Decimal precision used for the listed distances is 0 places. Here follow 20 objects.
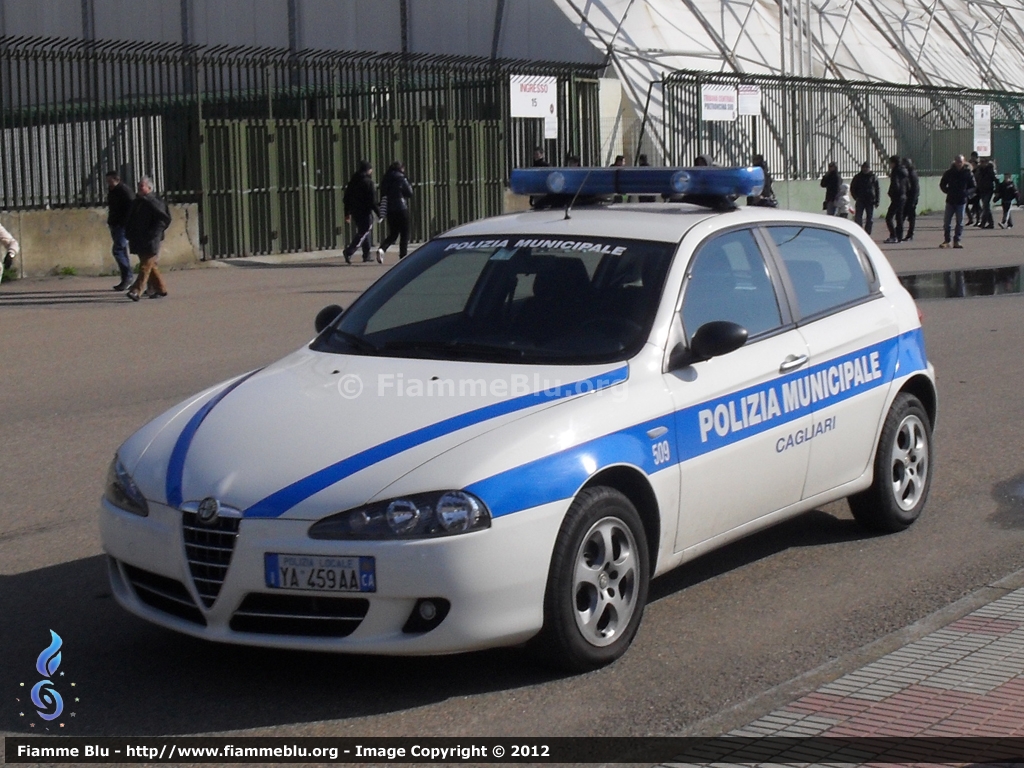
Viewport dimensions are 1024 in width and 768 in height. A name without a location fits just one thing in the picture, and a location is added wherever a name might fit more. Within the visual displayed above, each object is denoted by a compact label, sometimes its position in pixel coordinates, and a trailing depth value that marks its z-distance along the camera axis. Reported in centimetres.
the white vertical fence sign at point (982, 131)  4016
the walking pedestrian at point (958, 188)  2753
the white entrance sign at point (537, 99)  2925
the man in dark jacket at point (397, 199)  2388
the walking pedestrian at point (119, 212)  1958
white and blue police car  454
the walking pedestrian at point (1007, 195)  3381
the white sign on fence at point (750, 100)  3400
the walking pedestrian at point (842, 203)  2902
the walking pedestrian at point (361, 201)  2431
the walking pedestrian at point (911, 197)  2908
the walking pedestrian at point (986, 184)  3191
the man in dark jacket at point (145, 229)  1834
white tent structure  3659
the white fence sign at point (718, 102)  3306
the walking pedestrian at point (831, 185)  2880
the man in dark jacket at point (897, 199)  2881
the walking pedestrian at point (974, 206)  3412
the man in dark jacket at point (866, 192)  2930
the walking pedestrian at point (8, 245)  1552
